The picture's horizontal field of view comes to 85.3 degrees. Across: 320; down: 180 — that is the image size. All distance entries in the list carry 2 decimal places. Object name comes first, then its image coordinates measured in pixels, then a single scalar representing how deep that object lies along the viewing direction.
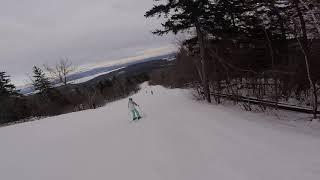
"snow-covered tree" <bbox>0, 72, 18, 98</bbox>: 35.35
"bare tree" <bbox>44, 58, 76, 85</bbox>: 30.63
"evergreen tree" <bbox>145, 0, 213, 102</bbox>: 12.66
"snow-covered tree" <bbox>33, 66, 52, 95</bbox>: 38.63
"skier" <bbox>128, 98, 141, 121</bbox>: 11.10
